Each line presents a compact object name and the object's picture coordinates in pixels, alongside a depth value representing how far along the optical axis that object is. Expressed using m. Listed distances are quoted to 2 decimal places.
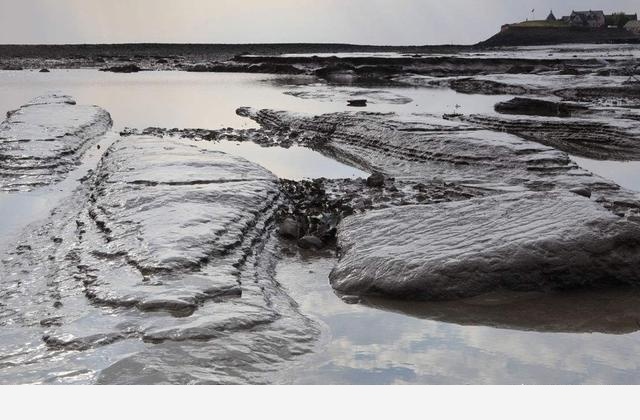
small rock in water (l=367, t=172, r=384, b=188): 6.71
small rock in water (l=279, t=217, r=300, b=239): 4.91
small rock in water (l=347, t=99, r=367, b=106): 14.52
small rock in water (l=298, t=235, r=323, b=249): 4.74
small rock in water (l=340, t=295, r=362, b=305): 3.68
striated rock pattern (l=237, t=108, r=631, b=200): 6.55
